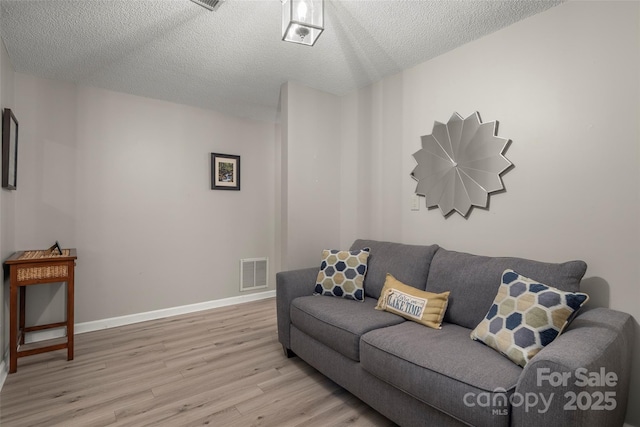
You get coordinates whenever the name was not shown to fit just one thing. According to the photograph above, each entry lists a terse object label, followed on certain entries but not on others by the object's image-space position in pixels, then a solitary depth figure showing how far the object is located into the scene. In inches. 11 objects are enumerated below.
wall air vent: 158.9
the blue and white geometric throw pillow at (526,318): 56.2
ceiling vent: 72.1
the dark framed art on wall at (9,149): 89.7
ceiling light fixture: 61.8
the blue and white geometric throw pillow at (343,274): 97.5
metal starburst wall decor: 86.7
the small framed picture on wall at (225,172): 149.3
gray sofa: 44.5
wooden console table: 88.3
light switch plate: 107.6
